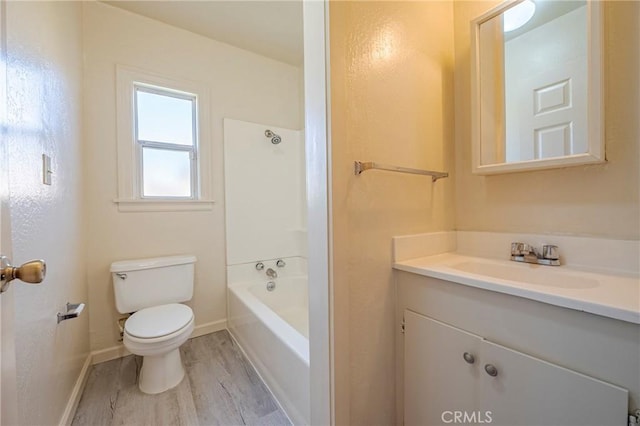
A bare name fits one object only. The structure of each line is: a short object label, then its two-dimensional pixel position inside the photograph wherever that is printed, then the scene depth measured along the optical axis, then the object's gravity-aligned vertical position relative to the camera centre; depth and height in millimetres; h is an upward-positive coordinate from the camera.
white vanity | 644 -399
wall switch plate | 1055 +191
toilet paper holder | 1136 -444
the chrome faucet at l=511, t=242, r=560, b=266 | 1046 -197
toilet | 1432 -645
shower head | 2422 +720
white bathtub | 1242 -794
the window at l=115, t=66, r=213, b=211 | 1882 +551
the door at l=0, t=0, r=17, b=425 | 460 -188
